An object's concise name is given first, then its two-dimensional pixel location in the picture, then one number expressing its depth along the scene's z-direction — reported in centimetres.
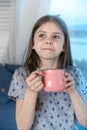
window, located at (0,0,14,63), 160
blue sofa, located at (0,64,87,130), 133
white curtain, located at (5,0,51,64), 149
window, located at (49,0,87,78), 152
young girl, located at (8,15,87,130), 91
